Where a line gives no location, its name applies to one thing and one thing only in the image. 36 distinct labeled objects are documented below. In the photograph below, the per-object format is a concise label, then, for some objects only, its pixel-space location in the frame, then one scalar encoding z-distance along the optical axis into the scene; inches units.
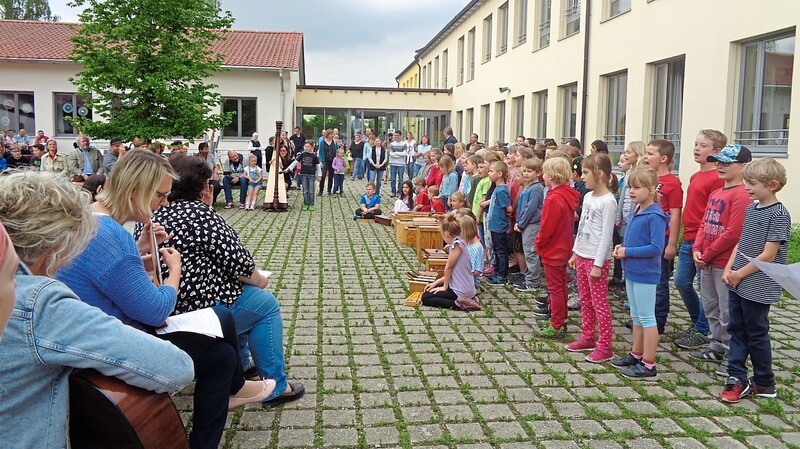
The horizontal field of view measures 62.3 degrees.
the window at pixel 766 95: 424.5
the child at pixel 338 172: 786.8
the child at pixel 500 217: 327.3
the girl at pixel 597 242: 209.0
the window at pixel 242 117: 1098.7
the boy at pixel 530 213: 298.4
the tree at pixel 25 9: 2588.6
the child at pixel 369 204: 585.0
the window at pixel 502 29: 1031.6
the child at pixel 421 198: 521.4
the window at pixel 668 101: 557.6
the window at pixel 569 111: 772.8
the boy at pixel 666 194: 236.4
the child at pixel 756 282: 175.6
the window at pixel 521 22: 940.0
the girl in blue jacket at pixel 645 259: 197.3
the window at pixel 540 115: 884.6
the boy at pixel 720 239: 193.9
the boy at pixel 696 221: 219.6
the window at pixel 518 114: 973.2
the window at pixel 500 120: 1063.6
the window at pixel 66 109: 1079.0
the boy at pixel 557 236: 236.8
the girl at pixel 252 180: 666.8
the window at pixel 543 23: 853.8
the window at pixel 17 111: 1071.6
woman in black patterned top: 155.6
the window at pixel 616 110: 653.3
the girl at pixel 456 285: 279.0
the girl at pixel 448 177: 453.1
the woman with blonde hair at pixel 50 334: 71.6
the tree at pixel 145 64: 576.1
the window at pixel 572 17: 749.9
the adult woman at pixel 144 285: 115.3
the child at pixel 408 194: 599.4
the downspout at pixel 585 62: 697.0
